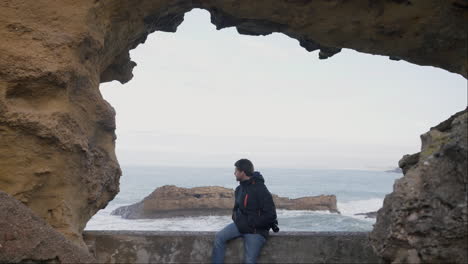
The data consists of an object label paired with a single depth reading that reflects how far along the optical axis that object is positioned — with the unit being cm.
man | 501
